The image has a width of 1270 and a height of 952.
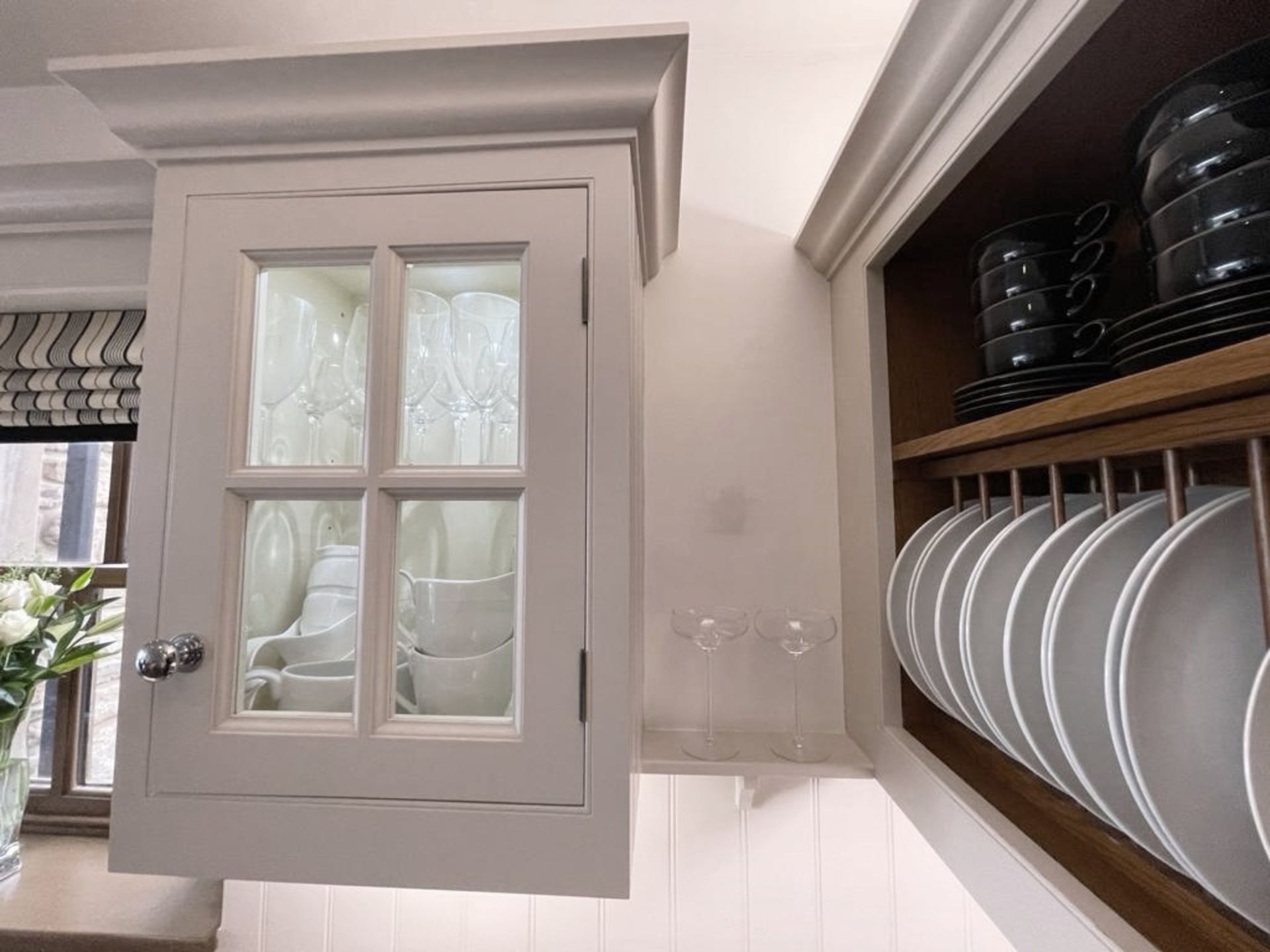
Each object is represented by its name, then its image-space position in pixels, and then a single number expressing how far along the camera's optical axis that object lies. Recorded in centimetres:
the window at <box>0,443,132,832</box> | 118
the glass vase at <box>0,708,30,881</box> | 105
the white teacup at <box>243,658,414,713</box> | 64
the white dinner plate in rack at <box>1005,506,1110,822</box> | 50
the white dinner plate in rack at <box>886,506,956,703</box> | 74
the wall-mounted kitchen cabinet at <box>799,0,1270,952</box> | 41
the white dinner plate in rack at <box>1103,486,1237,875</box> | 39
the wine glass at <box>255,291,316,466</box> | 69
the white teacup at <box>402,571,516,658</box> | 64
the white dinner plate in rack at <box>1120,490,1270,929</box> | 36
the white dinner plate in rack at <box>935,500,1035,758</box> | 63
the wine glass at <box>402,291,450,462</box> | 67
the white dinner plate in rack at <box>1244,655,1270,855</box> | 31
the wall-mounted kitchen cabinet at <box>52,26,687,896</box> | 60
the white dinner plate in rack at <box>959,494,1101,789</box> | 56
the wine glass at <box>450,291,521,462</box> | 68
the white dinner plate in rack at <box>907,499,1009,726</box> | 68
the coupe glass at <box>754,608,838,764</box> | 87
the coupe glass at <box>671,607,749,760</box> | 89
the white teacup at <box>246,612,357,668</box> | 65
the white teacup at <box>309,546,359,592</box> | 65
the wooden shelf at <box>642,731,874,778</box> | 82
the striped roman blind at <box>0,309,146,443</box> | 107
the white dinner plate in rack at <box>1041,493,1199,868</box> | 44
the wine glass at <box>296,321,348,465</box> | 68
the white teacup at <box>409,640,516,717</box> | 63
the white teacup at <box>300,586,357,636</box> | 65
